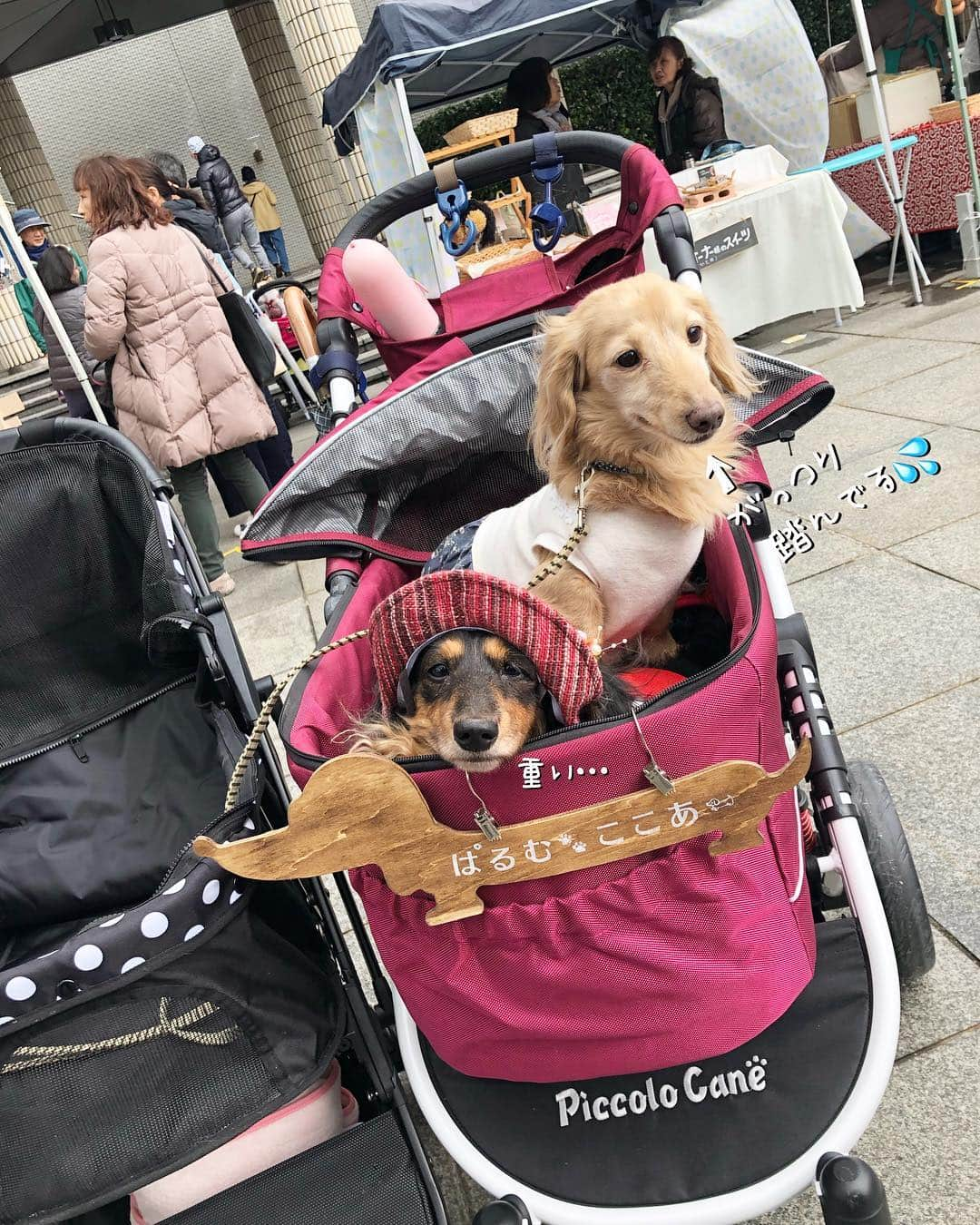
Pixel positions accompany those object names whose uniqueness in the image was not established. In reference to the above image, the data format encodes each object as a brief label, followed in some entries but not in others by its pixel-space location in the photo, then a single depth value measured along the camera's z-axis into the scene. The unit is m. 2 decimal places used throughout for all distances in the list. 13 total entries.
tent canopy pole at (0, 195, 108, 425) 5.15
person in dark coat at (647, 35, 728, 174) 6.97
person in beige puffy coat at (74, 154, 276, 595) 4.49
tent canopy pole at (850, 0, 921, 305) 5.87
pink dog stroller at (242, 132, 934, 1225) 1.28
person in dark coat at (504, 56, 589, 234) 6.79
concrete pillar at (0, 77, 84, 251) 15.14
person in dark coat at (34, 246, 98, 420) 5.63
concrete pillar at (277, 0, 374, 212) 10.05
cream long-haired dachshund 1.73
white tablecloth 5.94
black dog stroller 1.35
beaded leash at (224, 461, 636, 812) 1.50
